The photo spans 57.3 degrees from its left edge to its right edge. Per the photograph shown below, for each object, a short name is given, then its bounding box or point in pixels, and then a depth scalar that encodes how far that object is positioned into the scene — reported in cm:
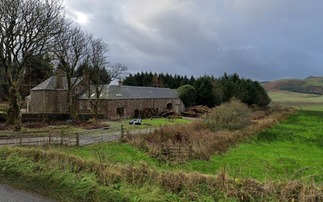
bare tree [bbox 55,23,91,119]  3678
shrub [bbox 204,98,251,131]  3309
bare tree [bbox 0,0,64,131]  2509
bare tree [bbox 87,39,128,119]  4034
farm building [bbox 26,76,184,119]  4538
